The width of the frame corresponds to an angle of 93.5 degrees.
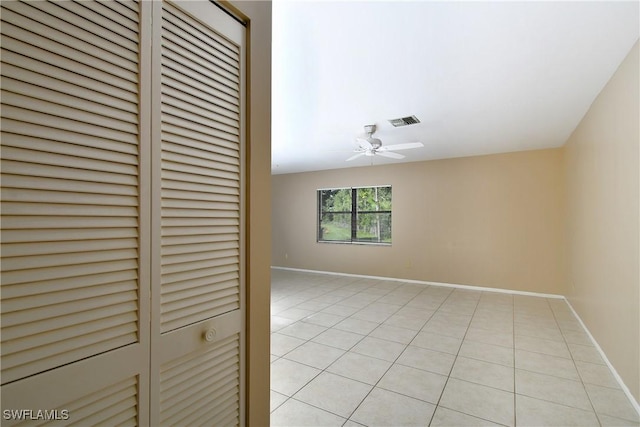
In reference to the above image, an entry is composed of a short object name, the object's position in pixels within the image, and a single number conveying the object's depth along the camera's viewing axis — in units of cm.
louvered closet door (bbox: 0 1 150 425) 61
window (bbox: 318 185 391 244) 646
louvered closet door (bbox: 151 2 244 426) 90
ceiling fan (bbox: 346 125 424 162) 384
